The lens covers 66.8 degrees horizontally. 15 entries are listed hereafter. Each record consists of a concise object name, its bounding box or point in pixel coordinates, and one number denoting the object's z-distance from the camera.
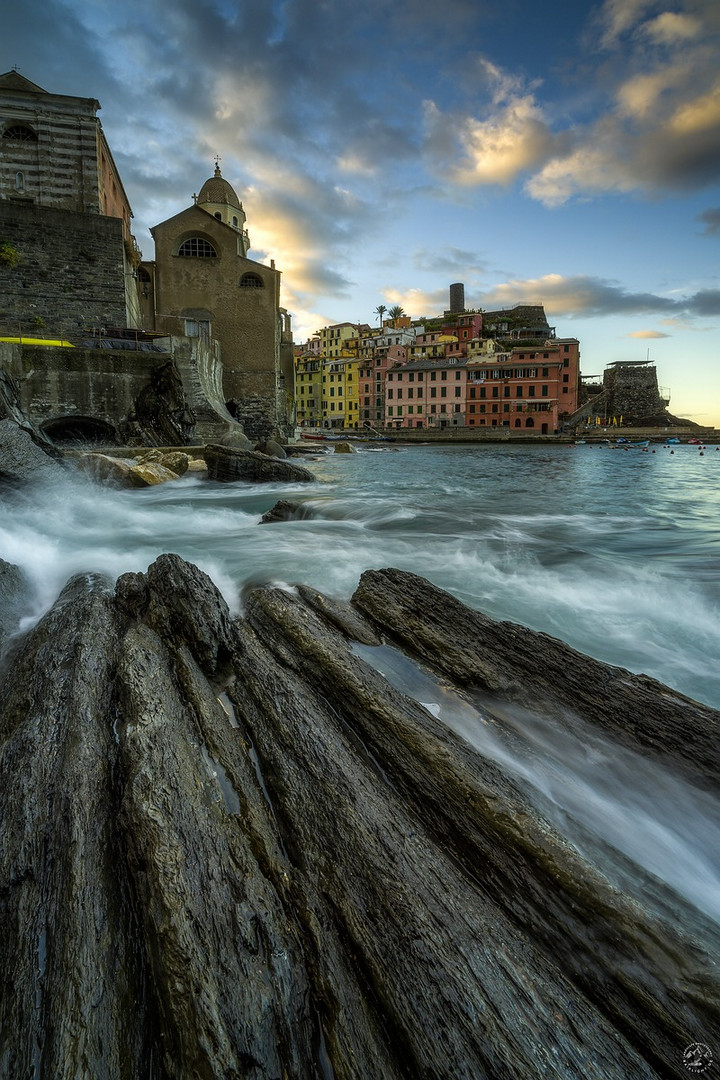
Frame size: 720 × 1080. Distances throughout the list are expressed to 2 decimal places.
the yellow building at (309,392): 87.25
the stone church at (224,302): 37.72
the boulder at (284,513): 11.72
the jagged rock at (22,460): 11.05
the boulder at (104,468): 14.98
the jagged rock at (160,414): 21.44
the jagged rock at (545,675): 3.55
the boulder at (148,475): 15.48
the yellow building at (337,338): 98.19
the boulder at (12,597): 4.77
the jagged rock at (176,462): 18.05
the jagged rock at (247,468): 17.67
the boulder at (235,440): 25.44
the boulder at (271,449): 29.50
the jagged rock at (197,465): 19.24
